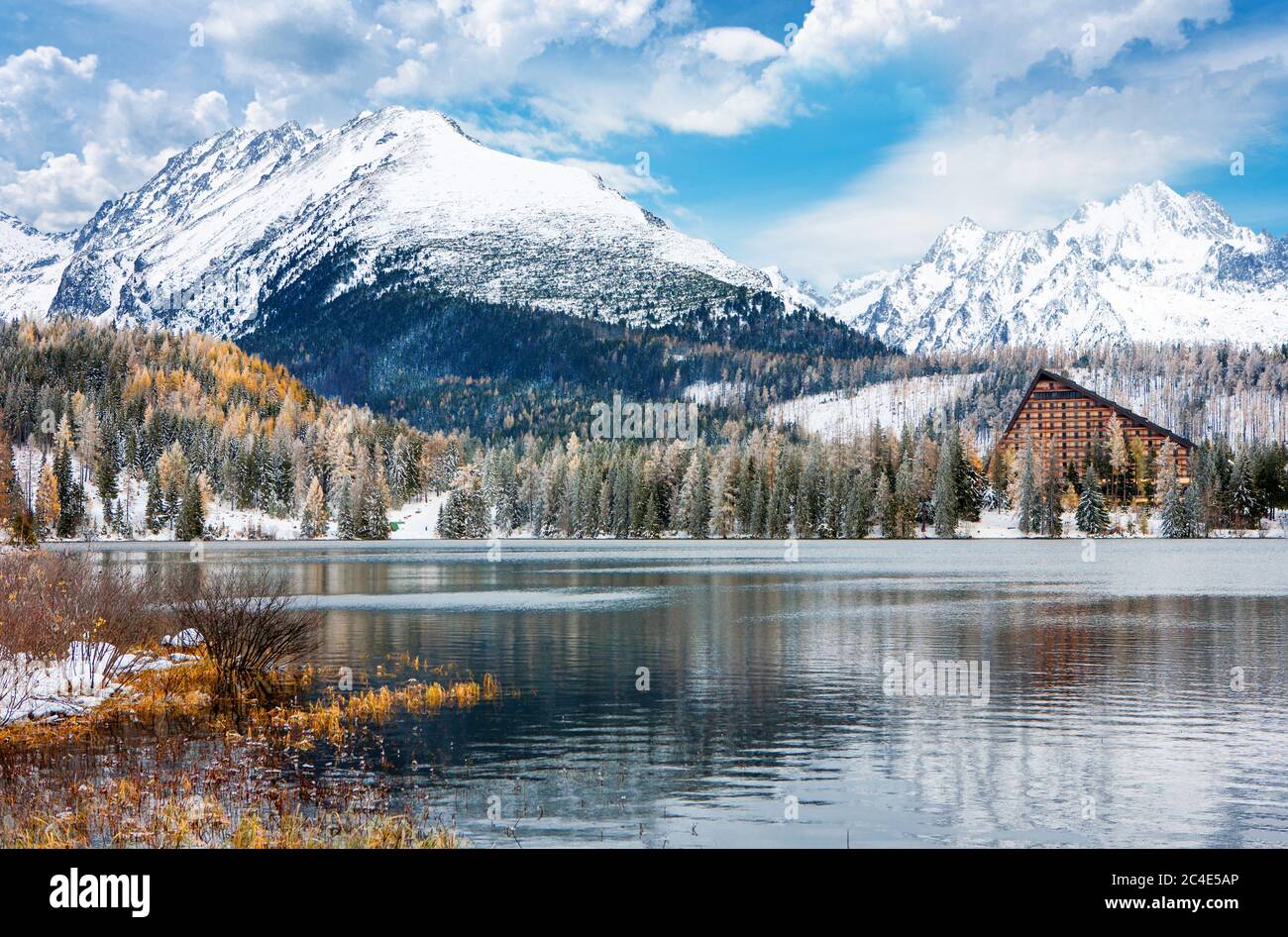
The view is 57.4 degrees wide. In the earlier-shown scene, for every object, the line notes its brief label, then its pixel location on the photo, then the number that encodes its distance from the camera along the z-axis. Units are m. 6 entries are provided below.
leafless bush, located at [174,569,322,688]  39.19
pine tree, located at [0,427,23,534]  141.43
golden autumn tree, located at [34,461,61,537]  189.12
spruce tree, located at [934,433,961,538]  198.12
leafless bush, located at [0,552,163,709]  34.56
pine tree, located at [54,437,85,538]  199.00
